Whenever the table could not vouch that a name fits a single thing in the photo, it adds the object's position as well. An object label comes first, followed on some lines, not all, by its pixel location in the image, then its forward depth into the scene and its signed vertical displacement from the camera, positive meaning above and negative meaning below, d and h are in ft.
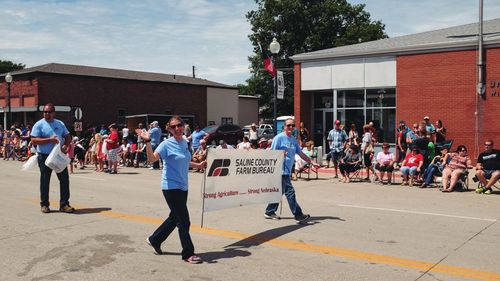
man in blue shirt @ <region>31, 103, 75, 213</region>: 30.09 -0.85
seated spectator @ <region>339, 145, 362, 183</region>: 51.57 -3.29
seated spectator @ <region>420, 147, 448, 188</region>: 46.88 -3.64
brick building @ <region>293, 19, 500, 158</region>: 63.52 +6.66
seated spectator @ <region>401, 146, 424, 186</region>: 48.03 -3.28
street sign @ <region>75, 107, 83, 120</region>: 94.41 +3.11
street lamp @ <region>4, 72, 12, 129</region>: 103.54 +10.72
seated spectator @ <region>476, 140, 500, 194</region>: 42.60 -3.18
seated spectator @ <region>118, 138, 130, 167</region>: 71.31 -3.23
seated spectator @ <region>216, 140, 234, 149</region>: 60.02 -1.71
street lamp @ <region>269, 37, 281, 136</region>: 60.49 +9.83
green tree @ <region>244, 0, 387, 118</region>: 179.83 +37.84
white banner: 24.40 -2.48
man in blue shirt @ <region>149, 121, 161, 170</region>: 60.66 -0.43
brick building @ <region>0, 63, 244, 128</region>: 125.90 +10.42
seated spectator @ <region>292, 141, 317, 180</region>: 53.57 -3.32
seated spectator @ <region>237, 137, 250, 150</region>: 59.36 -1.59
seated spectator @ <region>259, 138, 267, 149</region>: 59.71 -1.58
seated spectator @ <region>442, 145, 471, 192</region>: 43.93 -3.26
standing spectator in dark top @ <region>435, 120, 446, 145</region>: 60.29 -0.29
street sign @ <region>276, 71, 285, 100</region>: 61.82 +5.95
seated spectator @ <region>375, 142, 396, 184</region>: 49.60 -3.17
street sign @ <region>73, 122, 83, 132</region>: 87.27 +0.74
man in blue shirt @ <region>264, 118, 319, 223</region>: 28.63 -1.48
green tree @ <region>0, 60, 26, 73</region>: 266.98 +34.95
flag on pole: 62.80 +8.56
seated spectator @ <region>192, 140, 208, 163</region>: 63.98 -3.02
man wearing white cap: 58.44 +0.30
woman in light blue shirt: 20.18 -2.15
